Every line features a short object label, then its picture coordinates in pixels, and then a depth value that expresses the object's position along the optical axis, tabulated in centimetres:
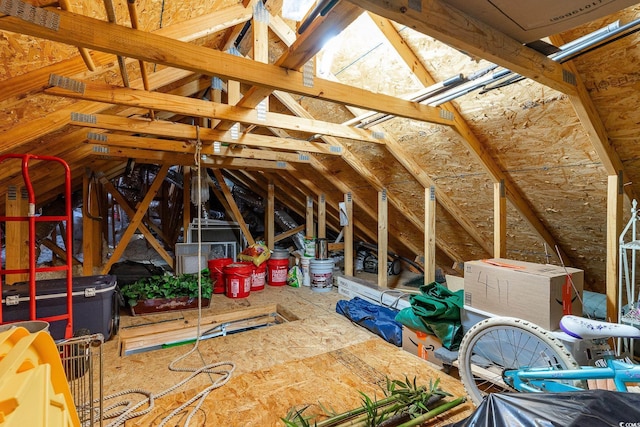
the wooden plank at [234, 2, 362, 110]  110
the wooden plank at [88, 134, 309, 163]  296
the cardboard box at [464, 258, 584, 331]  189
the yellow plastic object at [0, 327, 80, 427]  59
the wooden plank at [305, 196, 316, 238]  557
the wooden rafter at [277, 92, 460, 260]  337
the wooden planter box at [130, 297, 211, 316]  354
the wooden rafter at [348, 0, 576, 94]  102
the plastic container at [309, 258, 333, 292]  462
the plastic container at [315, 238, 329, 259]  495
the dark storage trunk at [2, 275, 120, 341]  240
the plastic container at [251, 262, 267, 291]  460
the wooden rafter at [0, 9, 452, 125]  109
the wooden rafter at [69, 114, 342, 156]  239
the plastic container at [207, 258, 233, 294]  447
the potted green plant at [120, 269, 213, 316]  355
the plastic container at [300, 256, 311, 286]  487
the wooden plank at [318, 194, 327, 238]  524
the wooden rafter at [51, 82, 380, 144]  179
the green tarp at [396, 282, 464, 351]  238
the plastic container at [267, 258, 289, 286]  489
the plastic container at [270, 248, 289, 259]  498
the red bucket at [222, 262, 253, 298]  424
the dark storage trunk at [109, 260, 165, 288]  424
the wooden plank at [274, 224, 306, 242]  587
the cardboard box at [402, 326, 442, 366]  249
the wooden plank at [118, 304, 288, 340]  312
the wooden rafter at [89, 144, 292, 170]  336
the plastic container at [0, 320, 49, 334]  119
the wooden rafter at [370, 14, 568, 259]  216
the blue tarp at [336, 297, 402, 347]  292
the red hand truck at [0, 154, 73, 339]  175
